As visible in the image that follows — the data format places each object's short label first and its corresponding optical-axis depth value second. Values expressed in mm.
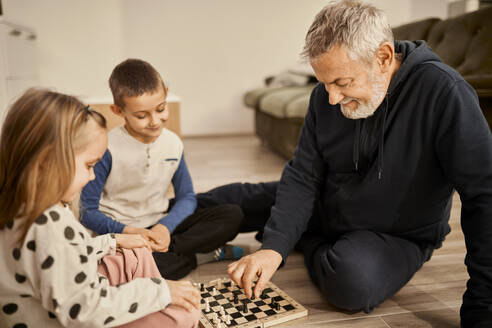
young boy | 1324
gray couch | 2047
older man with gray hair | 1019
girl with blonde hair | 729
